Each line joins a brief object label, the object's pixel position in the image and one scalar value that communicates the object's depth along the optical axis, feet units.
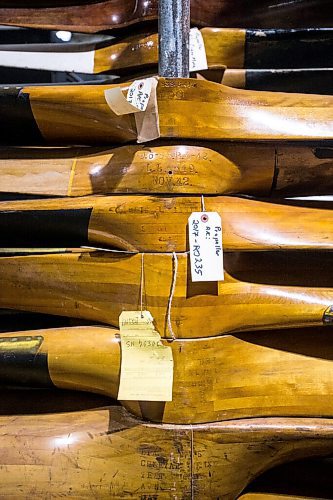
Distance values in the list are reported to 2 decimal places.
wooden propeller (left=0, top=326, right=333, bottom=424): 3.52
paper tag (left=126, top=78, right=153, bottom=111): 3.37
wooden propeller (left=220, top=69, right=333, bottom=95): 4.25
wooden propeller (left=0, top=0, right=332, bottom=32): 4.30
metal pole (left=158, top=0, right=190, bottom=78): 3.50
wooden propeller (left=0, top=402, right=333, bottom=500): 3.52
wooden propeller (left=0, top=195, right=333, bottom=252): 3.45
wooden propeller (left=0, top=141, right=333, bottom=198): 3.49
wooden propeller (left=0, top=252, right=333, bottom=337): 3.47
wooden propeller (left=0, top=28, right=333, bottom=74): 4.19
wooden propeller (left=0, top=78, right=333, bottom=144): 3.49
